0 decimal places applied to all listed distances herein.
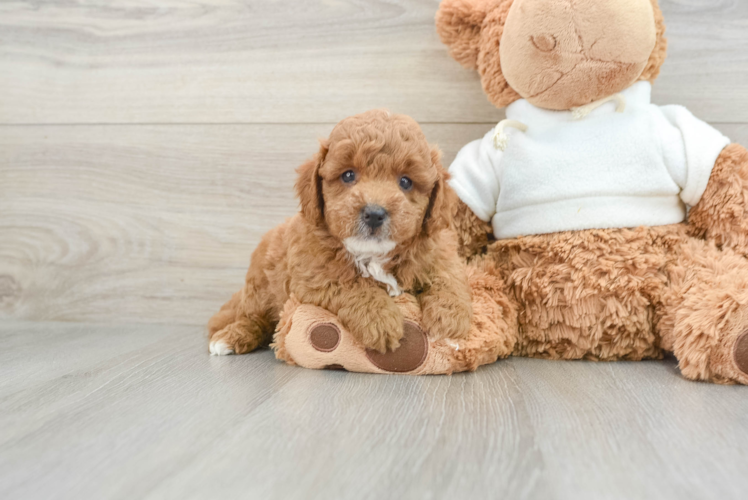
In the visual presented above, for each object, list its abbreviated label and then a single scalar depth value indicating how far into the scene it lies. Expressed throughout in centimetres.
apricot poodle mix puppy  100
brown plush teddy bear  112
